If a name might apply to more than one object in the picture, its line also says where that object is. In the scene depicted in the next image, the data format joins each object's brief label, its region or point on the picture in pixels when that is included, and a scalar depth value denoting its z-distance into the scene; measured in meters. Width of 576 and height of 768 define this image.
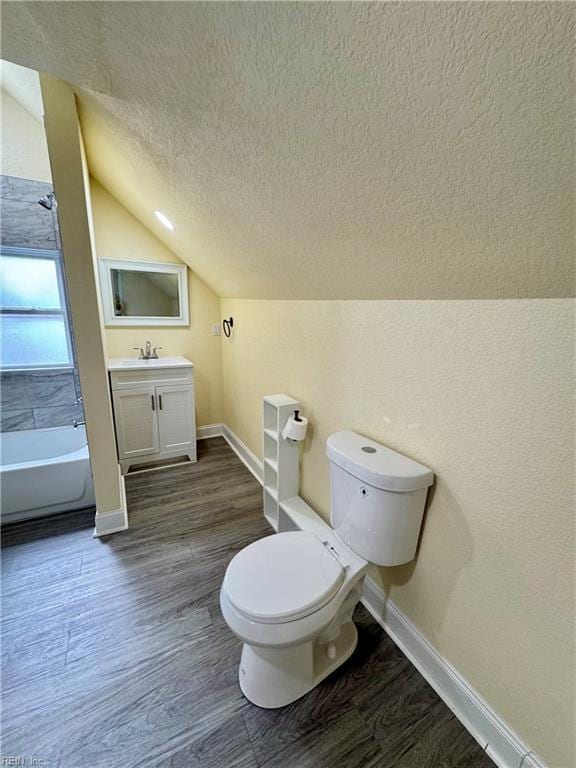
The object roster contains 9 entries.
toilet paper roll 1.66
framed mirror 2.60
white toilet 1.00
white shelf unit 1.80
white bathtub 1.87
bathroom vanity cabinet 2.41
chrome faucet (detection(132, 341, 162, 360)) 2.77
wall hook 2.82
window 2.41
